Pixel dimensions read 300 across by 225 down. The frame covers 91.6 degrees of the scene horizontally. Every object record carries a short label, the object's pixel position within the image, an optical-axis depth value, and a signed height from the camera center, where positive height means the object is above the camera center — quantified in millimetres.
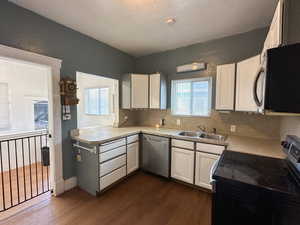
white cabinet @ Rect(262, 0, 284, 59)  1040 +625
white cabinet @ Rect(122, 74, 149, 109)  3342 +359
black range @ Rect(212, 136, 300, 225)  959 -608
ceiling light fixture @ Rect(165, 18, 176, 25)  2130 +1273
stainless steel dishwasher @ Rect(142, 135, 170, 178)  2756 -957
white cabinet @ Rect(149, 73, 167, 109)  3232 +347
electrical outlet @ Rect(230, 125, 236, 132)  2664 -383
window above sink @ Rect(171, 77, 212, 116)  3000 +216
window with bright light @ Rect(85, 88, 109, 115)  4562 +171
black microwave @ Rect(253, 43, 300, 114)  875 +172
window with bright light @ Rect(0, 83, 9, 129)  3268 -32
